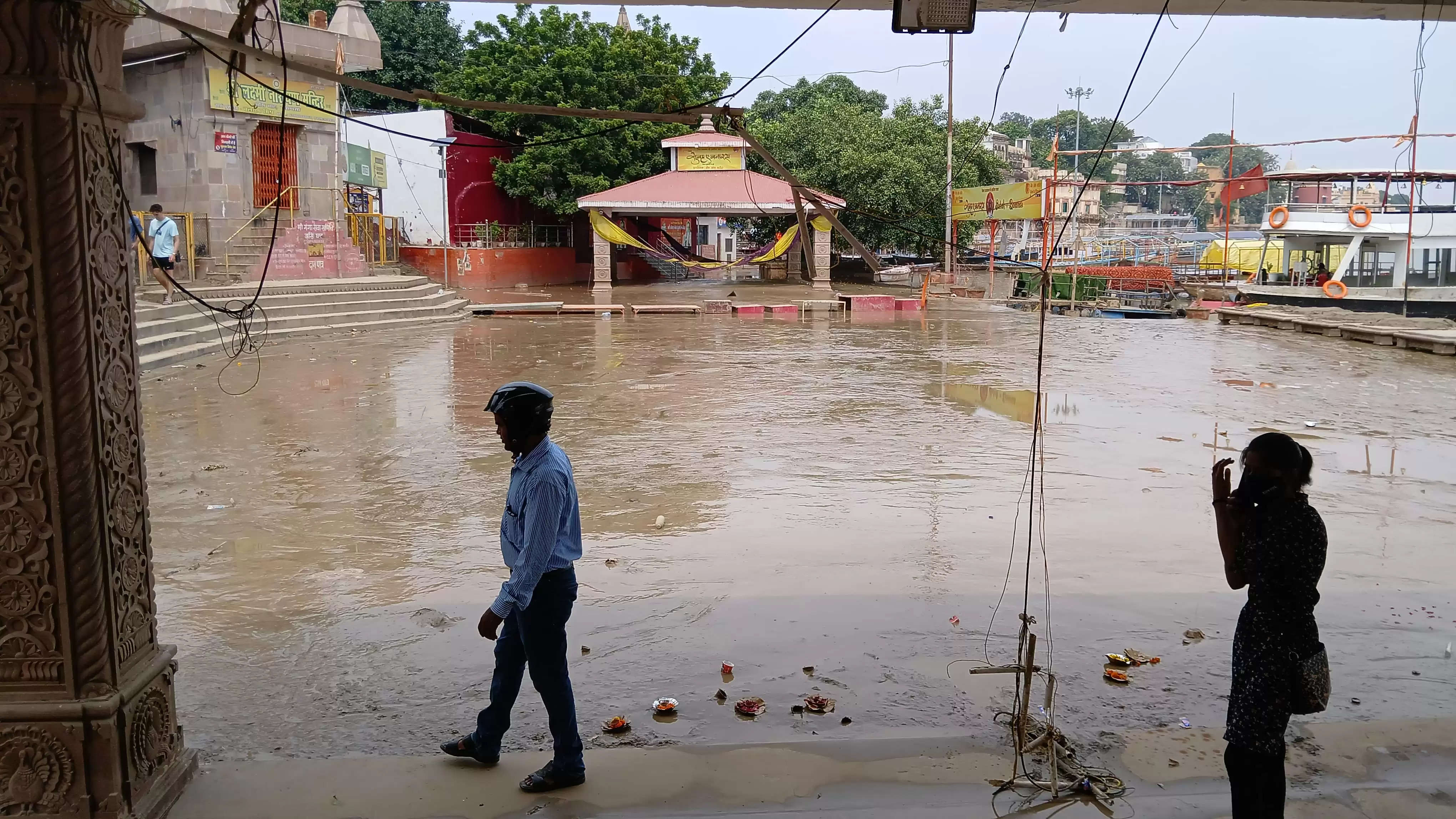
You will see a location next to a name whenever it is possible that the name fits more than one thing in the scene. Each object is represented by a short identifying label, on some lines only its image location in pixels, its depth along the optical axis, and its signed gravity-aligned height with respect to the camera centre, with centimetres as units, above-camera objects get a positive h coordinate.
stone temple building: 2091 +314
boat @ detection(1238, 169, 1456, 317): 2592 +75
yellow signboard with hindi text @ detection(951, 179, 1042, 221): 2772 +214
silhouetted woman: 281 -88
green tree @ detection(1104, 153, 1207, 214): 8250 +778
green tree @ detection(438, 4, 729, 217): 3150 +589
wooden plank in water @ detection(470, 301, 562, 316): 2342 -72
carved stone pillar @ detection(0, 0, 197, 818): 280 -44
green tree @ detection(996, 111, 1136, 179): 6525 +1238
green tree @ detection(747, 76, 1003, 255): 3284 +397
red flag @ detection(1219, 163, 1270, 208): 2714 +247
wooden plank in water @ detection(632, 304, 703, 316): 2405 -74
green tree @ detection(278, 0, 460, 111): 3822 +877
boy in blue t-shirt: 1481 +55
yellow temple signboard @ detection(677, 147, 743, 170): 3059 +354
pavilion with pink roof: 2839 +240
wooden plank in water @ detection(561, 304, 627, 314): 2344 -72
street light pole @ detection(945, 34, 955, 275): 2752 +416
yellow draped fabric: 2809 +114
